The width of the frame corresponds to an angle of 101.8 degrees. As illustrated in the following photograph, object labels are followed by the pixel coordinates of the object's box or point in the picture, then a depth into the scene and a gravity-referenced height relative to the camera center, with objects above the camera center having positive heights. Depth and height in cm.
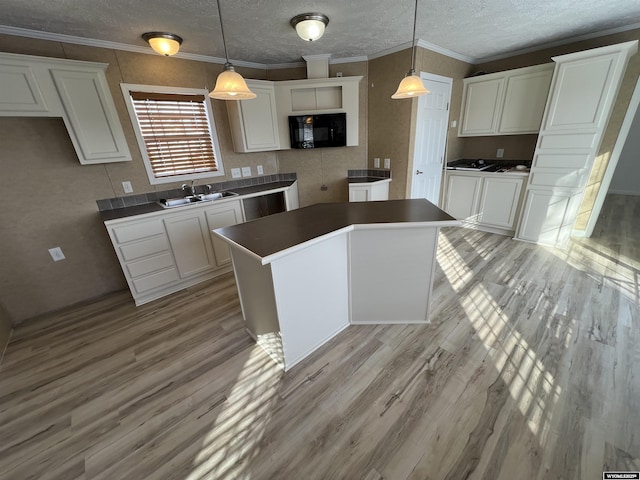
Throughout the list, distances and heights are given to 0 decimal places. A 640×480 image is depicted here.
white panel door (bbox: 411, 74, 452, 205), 340 +5
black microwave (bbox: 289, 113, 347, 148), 343 +22
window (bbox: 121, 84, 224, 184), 276 +27
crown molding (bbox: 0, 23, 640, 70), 218 +105
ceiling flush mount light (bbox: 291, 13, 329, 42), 210 +94
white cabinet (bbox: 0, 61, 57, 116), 190 +54
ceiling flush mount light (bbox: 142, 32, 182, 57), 230 +97
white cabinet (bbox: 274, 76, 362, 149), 330 +60
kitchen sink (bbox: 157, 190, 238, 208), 281 -47
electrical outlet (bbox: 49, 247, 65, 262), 251 -82
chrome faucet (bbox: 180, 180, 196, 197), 308 -37
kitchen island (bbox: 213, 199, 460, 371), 165 -82
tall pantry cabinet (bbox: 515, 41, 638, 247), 268 -5
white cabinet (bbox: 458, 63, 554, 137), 328 +45
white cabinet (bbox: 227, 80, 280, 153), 317 +38
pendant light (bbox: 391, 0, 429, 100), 192 +39
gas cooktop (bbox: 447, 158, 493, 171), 394 -40
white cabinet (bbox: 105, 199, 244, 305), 248 -88
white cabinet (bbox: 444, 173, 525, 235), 358 -86
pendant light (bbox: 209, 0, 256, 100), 169 +42
